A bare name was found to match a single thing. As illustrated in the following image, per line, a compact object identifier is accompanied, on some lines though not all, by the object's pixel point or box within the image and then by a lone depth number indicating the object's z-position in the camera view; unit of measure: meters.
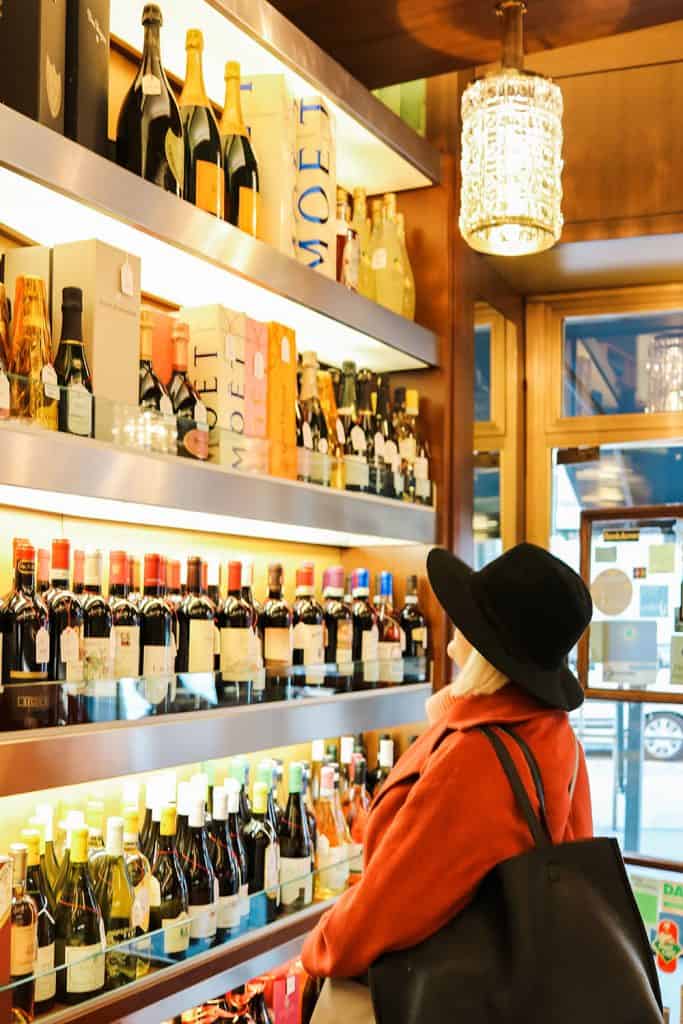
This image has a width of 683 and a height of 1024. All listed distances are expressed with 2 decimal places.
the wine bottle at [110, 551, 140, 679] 2.23
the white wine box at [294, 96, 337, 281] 2.83
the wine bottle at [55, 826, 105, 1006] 2.18
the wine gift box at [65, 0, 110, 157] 2.06
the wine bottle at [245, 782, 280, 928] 2.78
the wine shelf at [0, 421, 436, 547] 1.86
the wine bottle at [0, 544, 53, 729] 1.94
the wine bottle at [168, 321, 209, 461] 2.29
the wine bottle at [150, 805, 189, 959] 2.27
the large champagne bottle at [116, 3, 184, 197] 2.33
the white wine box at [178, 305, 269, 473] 2.47
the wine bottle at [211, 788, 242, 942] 2.65
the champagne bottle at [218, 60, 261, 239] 2.59
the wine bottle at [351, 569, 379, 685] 3.07
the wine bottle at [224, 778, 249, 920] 2.72
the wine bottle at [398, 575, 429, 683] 3.39
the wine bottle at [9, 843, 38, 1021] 2.02
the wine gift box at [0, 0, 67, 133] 1.97
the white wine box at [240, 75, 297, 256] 2.68
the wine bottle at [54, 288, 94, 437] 2.01
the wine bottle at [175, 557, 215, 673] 2.45
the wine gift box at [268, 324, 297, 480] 2.66
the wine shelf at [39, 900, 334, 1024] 2.03
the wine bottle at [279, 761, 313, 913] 2.76
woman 1.80
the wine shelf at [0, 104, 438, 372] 1.90
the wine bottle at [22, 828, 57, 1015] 2.12
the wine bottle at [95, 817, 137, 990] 2.35
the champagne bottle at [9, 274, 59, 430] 2.01
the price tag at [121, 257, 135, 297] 2.16
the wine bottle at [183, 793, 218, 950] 2.40
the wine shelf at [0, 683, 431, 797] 1.87
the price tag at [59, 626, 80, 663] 2.07
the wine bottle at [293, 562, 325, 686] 2.91
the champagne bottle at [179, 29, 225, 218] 2.41
